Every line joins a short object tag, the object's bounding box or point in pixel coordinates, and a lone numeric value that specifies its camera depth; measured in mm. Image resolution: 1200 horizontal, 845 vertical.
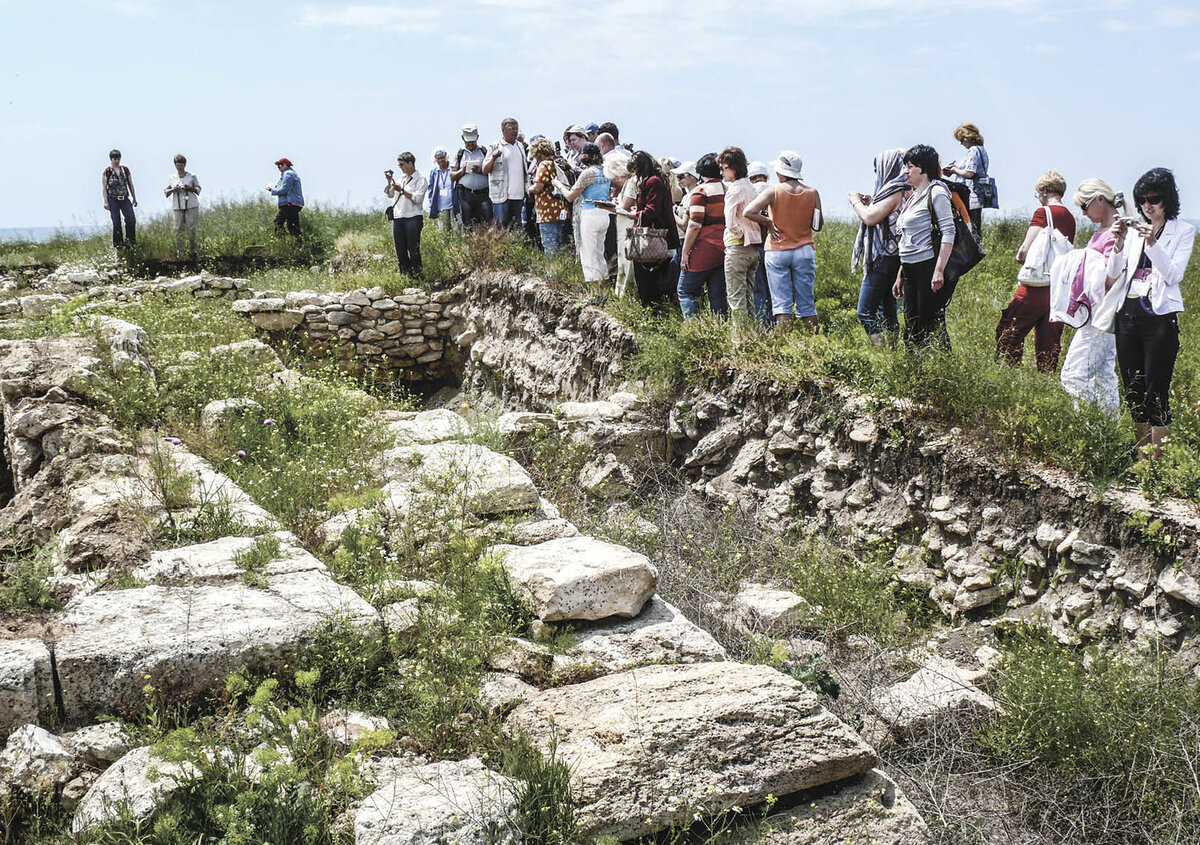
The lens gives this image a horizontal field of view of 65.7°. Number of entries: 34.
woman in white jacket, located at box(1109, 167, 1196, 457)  5715
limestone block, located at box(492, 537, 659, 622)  4539
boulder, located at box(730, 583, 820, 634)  5828
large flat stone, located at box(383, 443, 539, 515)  5867
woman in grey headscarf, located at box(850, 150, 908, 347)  7652
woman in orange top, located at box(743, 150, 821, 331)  8234
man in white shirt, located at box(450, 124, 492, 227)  13102
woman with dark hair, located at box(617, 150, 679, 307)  9297
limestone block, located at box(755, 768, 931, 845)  3477
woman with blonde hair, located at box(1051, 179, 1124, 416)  6207
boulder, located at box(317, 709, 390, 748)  3777
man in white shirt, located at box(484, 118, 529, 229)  12828
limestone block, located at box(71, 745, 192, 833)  3270
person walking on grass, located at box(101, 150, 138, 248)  15984
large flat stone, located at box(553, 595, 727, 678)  4340
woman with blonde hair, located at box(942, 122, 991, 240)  9656
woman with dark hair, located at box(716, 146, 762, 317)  8625
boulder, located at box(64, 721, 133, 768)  3695
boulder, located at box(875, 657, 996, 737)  4676
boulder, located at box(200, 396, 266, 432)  7410
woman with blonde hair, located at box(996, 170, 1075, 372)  7566
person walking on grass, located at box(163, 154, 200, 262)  16234
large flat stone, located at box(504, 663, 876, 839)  3403
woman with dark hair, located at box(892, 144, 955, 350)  7246
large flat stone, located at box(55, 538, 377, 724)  3828
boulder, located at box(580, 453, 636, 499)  8406
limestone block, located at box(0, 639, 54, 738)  3674
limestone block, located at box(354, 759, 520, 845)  3135
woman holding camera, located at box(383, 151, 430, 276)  13625
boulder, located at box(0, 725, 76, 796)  3490
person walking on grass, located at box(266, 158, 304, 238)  16525
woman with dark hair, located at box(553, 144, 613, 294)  10809
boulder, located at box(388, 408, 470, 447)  7598
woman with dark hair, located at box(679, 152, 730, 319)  9016
